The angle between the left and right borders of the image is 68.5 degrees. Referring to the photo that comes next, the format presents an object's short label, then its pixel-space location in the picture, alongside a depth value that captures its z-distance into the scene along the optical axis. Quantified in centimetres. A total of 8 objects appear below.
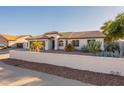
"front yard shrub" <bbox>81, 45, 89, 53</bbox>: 1350
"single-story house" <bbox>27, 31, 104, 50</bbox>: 1396
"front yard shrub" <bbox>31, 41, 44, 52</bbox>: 1106
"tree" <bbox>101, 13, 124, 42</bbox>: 795
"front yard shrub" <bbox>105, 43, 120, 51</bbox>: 1241
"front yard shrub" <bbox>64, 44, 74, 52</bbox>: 1315
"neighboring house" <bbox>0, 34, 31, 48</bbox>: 2223
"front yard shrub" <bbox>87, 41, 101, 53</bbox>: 969
